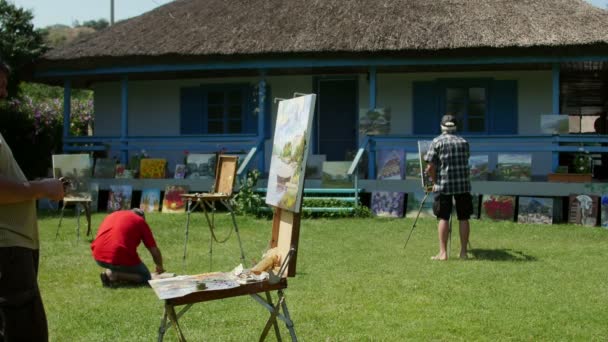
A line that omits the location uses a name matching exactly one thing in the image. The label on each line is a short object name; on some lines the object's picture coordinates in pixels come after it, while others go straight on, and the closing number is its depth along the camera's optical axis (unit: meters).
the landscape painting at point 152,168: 14.95
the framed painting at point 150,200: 14.44
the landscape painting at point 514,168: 12.94
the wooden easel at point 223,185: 8.42
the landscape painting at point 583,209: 12.20
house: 13.35
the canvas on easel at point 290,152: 4.59
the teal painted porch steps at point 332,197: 13.05
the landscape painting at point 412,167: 13.41
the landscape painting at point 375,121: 13.58
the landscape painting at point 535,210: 12.48
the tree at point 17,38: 19.52
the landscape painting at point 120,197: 14.57
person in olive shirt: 3.40
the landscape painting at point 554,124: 12.91
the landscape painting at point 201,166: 14.47
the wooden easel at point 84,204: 10.39
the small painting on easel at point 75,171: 10.56
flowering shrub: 18.28
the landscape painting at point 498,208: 12.66
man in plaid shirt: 8.62
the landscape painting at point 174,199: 14.05
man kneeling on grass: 7.08
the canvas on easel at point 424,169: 9.47
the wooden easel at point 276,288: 4.03
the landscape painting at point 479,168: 13.23
